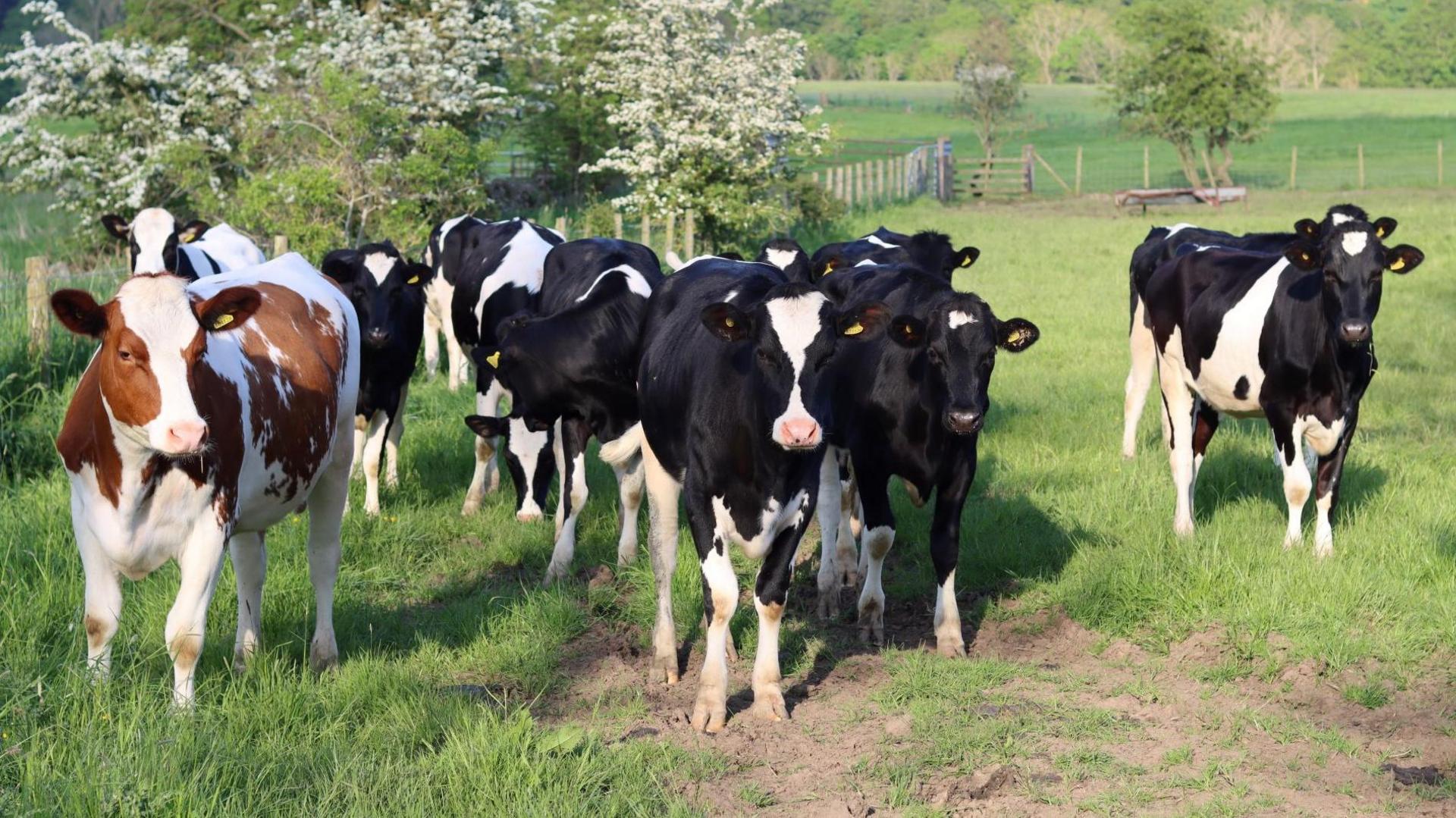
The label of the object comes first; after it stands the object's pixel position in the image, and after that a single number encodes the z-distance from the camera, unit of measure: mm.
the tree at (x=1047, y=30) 124062
